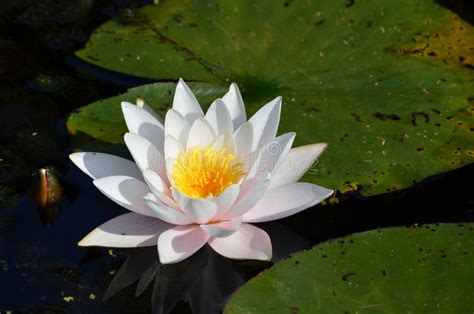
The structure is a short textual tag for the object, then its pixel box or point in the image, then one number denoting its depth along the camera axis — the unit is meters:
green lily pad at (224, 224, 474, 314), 4.71
